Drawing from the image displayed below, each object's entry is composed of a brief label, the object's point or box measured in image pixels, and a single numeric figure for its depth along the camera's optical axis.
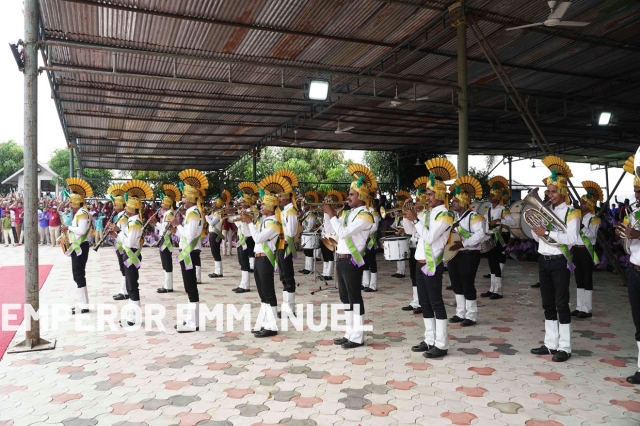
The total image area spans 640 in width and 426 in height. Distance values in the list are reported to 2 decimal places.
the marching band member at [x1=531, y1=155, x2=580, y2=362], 4.95
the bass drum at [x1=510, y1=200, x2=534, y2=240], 9.24
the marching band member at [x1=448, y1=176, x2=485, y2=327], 6.46
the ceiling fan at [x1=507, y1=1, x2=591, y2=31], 6.10
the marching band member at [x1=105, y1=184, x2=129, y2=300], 7.39
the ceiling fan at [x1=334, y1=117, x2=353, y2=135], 14.05
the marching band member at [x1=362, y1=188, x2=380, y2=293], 8.81
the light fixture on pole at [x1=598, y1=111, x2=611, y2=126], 11.34
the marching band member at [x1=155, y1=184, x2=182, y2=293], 8.84
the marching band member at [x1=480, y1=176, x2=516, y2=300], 8.19
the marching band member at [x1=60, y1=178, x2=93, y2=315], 7.11
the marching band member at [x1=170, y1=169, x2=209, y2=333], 6.20
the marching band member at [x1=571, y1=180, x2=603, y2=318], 6.75
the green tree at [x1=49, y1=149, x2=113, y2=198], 56.05
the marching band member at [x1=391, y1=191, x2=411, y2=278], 10.02
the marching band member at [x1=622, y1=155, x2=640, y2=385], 4.27
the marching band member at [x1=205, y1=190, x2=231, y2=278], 10.34
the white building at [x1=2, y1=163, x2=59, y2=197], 35.56
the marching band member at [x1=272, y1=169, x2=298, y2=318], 6.56
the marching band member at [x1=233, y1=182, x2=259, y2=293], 9.05
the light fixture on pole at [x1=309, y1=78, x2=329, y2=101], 10.01
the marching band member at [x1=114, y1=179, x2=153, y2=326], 6.52
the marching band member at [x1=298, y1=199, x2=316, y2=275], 11.27
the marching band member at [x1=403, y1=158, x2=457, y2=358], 5.11
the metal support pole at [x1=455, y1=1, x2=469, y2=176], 8.66
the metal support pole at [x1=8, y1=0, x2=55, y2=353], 5.42
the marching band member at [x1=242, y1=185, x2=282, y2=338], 6.05
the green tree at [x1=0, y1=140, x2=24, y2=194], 51.56
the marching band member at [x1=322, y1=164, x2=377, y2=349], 5.47
